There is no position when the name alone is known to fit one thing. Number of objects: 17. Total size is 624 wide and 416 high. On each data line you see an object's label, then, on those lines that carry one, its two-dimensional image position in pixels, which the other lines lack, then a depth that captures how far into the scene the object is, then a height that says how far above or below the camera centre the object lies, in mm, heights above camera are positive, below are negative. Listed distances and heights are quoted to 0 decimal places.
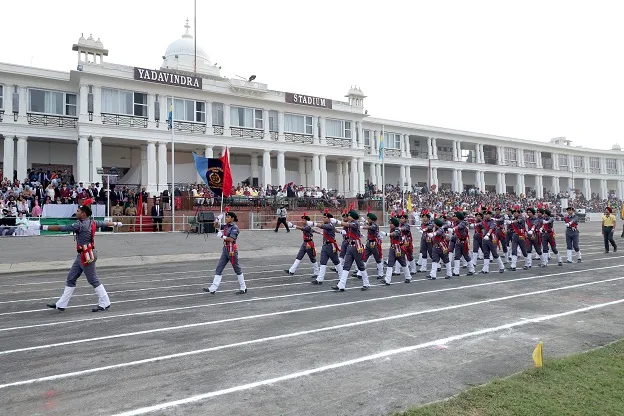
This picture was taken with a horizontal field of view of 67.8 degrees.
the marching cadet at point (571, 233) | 17239 -416
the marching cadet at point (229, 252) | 11031 -511
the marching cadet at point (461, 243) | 14352 -566
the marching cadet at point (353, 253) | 11414 -634
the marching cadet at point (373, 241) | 12414 -374
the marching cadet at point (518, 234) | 15630 -390
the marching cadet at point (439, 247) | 13702 -642
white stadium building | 30844 +8071
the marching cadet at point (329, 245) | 12789 -471
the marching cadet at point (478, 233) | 15625 -297
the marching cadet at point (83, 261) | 9172 -526
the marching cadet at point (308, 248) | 14047 -590
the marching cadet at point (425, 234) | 14229 -260
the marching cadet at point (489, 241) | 14852 -554
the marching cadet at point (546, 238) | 16672 -564
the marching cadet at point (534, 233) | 16422 -359
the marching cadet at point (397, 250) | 12844 -654
